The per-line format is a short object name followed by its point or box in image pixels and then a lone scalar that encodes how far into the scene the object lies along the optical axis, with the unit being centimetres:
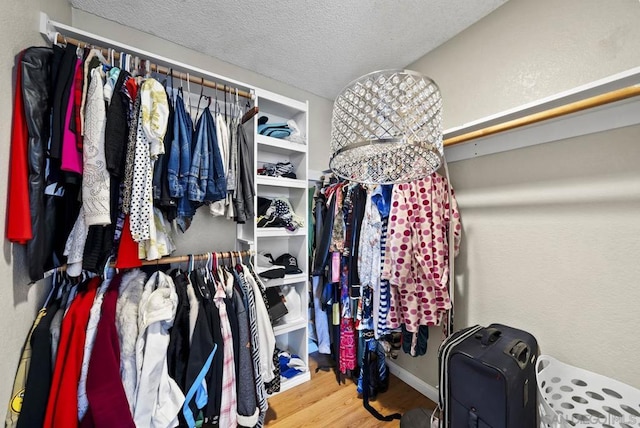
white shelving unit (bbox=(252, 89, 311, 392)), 159
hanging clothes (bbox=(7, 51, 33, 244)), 80
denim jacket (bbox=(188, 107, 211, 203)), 119
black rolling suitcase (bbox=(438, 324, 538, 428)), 86
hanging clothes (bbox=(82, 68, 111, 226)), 94
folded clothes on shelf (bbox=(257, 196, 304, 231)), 167
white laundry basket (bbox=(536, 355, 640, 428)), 85
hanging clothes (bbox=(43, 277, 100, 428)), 87
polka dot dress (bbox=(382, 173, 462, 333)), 127
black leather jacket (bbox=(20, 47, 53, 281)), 85
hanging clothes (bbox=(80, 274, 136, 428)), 90
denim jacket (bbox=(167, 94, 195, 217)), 114
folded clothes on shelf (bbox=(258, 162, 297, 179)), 172
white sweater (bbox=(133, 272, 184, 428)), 98
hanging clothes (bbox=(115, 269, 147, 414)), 99
